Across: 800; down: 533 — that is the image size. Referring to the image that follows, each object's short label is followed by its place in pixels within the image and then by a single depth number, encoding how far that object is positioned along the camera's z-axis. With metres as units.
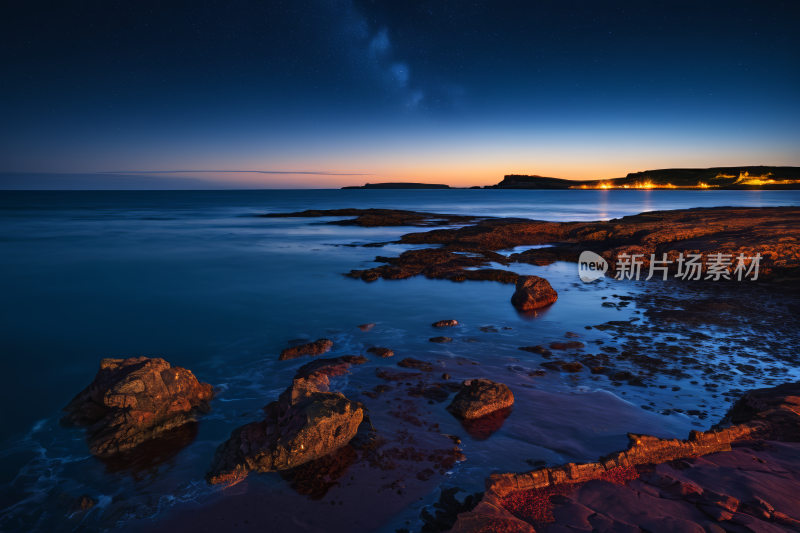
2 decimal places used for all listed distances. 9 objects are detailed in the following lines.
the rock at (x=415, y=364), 7.46
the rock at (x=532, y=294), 11.52
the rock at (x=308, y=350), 8.42
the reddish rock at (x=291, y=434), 4.63
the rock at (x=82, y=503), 4.33
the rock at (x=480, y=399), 5.67
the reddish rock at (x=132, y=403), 5.36
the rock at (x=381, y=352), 8.21
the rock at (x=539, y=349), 8.11
